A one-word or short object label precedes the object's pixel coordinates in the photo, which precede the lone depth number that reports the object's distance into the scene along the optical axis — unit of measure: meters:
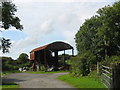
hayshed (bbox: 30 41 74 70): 23.95
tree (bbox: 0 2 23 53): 11.42
